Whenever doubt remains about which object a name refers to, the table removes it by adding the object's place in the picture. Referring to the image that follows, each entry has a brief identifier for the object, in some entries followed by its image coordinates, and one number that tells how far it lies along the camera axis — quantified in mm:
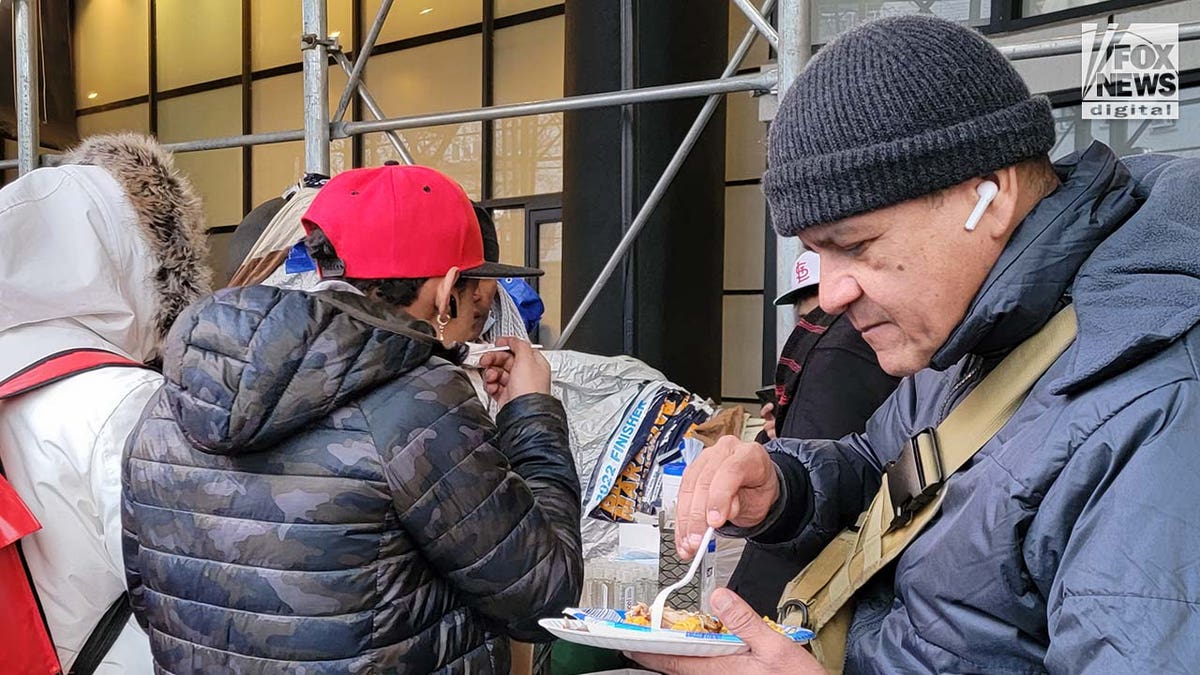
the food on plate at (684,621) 1081
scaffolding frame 2328
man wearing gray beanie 721
